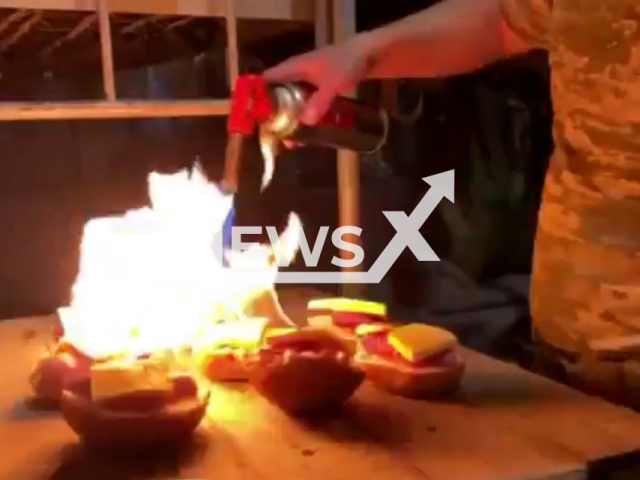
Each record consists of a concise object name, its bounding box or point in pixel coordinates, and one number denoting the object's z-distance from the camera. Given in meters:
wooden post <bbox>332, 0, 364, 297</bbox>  1.29
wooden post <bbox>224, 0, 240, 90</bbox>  1.23
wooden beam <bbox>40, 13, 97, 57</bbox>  1.20
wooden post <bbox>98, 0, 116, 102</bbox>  1.16
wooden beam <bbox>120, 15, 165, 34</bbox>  1.23
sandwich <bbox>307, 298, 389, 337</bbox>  0.93
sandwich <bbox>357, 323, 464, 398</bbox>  0.77
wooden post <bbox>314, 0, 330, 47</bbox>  1.29
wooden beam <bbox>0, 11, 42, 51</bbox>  1.19
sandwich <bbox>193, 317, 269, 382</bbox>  0.83
